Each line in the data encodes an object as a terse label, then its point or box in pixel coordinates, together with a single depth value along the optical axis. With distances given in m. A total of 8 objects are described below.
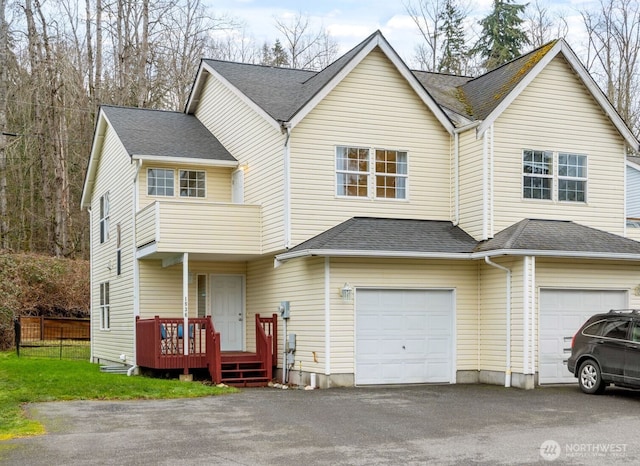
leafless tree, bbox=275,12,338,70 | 44.97
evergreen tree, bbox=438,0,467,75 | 46.94
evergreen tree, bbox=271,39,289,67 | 45.91
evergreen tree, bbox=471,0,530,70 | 46.81
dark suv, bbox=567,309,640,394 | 15.09
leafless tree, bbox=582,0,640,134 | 39.94
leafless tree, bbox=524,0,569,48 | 45.17
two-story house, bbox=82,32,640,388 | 17.97
